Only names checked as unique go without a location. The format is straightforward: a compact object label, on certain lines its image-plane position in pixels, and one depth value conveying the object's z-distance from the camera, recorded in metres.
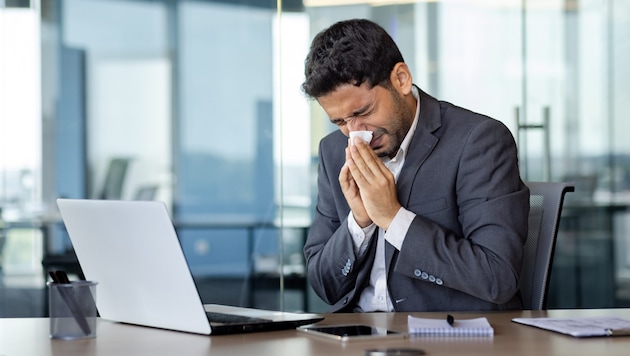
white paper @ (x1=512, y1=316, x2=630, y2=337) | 2.94
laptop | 2.93
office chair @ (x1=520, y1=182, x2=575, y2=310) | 3.54
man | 3.37
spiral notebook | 2.94
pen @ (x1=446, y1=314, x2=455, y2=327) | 3.00
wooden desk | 2.81
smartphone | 2.91
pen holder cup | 2.97
